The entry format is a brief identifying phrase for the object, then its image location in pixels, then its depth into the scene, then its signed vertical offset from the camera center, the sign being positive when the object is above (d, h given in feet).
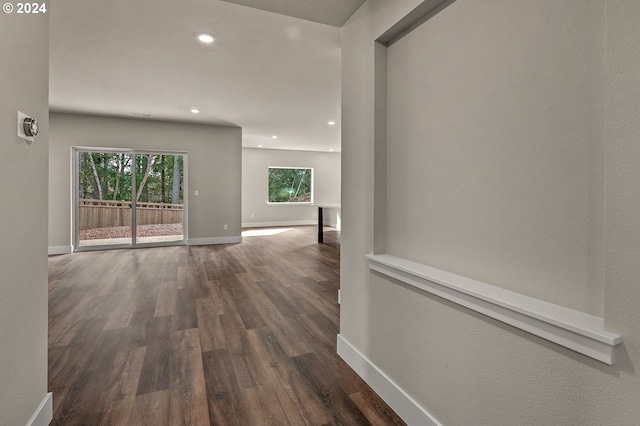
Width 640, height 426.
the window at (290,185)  33.99 +2.97
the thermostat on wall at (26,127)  4.02 +1.10
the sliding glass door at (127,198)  19.31 +0.81
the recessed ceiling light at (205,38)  9.10 +5.10
